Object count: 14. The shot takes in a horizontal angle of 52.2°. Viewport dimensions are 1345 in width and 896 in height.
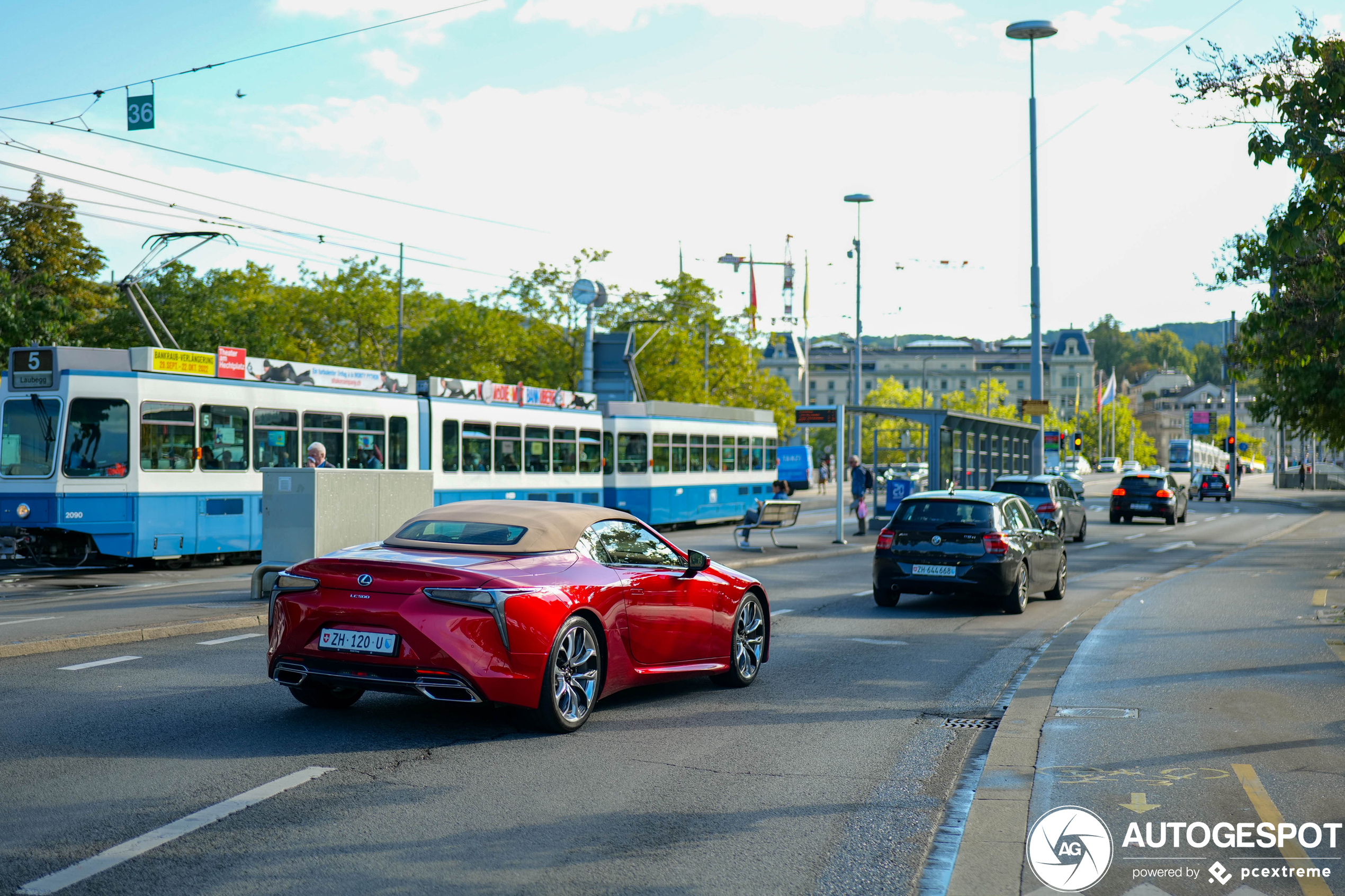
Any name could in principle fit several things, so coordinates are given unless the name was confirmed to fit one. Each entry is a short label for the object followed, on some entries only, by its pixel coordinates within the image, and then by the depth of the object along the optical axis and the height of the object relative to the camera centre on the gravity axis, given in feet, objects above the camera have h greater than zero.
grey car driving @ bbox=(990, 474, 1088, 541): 92.89 -4.79
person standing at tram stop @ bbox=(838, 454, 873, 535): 106.73 -4.65
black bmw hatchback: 51.11 -4.54
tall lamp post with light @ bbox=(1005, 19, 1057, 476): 112.47 +27.91
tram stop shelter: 99.50 -0.93
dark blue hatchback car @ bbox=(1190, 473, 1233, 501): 213.46 -9.12
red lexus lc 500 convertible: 24.07 -3.33
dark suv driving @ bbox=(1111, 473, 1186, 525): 134.92 -6.82
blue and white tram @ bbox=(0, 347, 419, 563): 63.46 -1.22
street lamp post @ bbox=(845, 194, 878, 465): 162.50 +12.85
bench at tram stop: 83.15 -5.25
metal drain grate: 27.96 -6.01
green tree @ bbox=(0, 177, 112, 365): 161.38 +21.90
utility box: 49.49 -2.90
